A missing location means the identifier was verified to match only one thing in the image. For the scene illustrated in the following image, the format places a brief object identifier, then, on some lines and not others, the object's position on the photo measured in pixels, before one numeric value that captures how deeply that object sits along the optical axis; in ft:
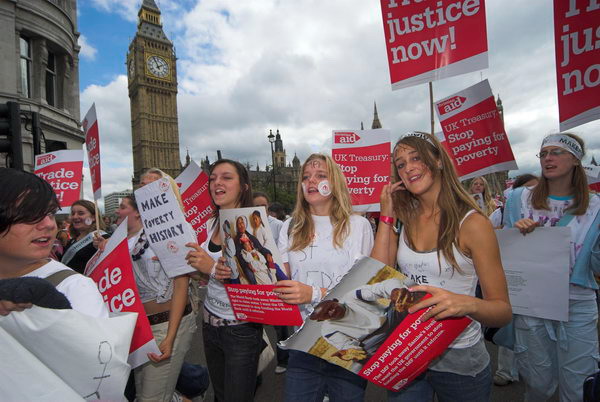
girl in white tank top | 5.63
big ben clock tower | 261.85
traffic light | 12.00
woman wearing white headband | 8.07
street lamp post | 85.05
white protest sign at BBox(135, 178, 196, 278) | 7.98
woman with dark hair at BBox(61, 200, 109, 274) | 12.47
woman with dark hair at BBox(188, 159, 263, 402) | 7.69
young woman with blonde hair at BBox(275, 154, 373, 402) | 7.13
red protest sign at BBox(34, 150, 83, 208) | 16.58
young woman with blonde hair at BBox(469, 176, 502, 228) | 20.02
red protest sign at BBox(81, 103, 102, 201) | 12.27
